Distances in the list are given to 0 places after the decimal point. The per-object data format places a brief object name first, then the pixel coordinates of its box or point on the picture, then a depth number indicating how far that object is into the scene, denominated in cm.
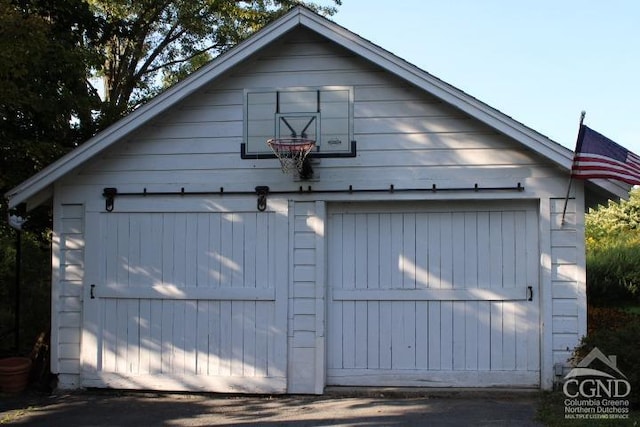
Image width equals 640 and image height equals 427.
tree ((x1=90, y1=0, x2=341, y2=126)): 2033
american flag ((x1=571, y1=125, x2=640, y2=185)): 674
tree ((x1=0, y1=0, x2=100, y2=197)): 765
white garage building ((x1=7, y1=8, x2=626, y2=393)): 749
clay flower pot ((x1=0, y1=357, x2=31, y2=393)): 805
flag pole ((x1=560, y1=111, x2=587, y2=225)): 687
